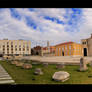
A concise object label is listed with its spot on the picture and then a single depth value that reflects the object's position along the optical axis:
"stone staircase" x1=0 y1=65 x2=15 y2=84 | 4.85
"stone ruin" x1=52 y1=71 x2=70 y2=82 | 5.02
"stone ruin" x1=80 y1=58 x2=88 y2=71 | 7.02
